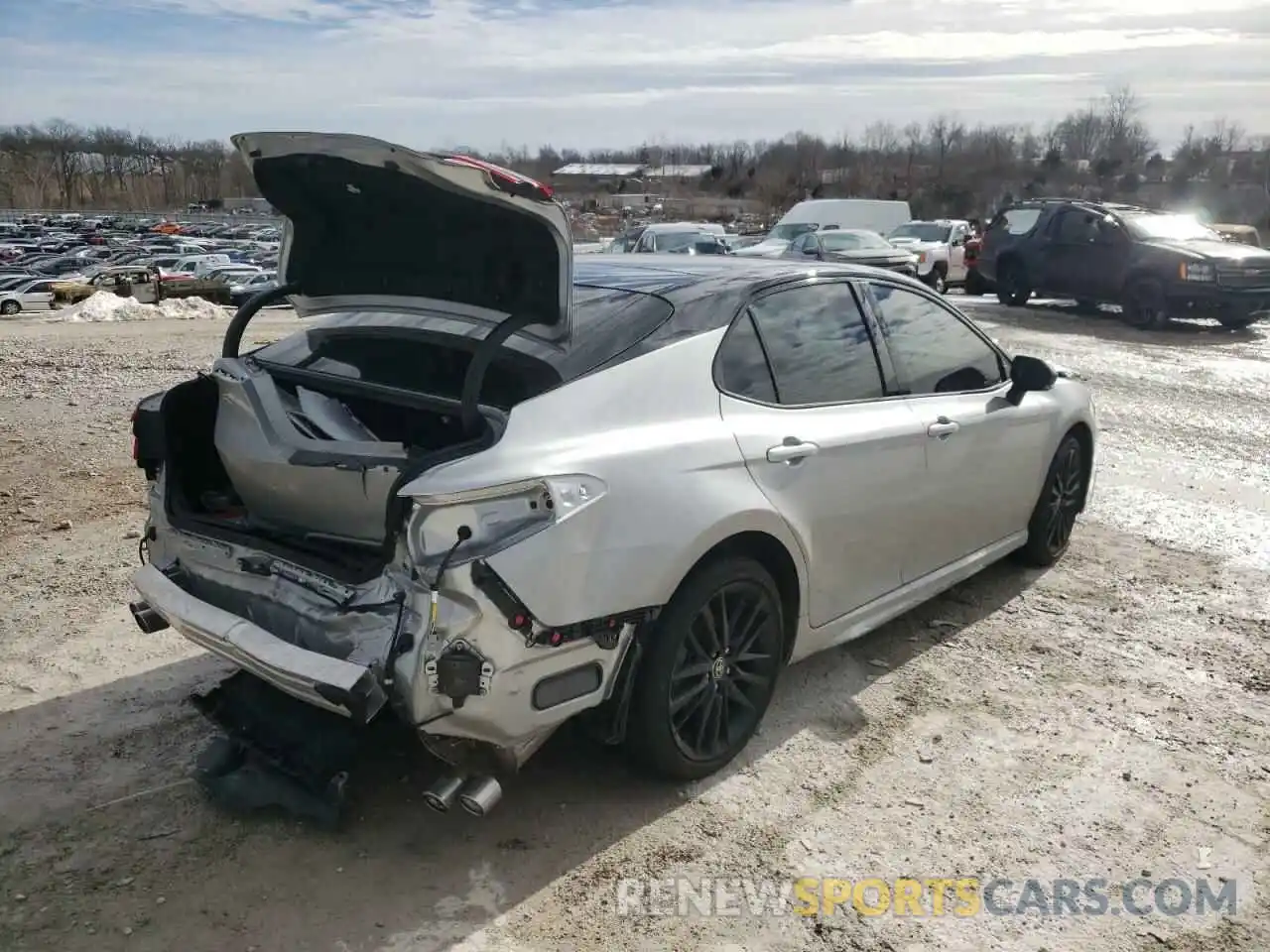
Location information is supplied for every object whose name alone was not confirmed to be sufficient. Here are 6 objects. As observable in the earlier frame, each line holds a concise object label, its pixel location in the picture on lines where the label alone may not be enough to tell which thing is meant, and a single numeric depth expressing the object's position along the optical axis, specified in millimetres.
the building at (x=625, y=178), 106250
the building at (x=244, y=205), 116100
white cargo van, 30016
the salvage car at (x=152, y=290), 20797
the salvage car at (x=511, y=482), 2824
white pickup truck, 22828
